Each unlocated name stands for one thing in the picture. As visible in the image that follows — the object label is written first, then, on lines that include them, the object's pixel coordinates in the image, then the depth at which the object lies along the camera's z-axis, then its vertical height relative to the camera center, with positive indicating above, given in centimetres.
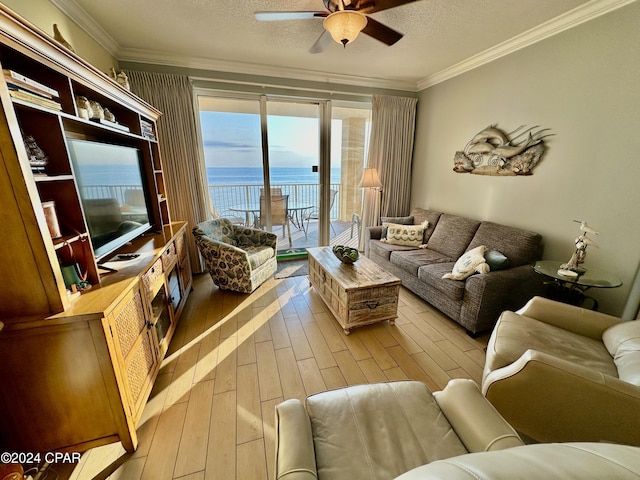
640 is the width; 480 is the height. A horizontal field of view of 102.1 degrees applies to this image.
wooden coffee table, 219 -105
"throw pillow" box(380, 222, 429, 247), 340 -83
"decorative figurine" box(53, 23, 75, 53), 158 +79
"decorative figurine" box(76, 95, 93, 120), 147 +35
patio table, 396 -63
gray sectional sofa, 219 -97
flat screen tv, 155 -15
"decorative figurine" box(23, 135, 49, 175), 116 +7
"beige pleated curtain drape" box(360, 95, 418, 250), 386 +23
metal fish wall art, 252 +19
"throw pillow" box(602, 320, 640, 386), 122 -91
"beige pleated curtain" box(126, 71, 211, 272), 296 +32
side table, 187 -78
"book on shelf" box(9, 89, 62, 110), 101 +29
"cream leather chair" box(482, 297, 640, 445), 106 -96
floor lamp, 415 -59
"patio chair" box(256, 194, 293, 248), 391 -62
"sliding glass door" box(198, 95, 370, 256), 354 +18
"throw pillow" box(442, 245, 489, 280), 229 -83
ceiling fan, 159 +99
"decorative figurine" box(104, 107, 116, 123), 181 +37
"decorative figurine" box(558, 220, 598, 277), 187 -67
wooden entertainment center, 102 -60
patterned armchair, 272 -93
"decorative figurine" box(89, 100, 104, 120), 162 +36
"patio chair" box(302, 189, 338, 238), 414 -76
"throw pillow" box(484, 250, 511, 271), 229 -79
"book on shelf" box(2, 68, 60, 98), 97 +34
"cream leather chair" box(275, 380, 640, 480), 53 -96
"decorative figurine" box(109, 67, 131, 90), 228 +79
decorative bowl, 254 -81
